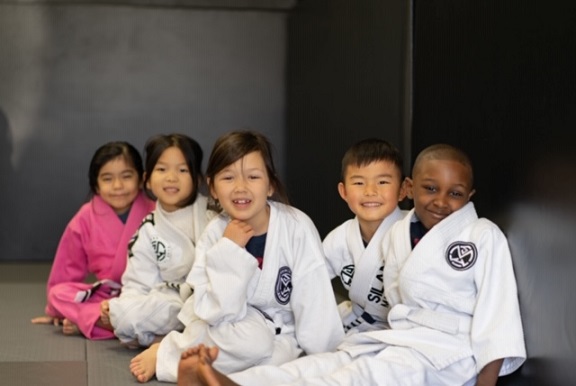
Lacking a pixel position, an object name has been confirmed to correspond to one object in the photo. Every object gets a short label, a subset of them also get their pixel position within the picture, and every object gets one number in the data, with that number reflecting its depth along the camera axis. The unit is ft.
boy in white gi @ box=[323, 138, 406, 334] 11.30
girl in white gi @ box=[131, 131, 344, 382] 10.82
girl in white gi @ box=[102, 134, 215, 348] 13.34
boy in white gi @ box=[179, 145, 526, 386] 9.67
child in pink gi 14.75
